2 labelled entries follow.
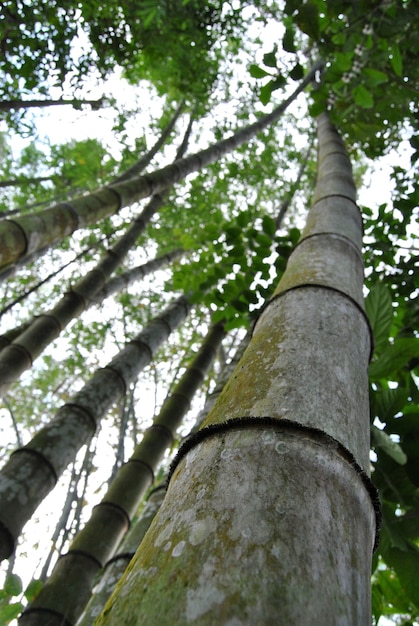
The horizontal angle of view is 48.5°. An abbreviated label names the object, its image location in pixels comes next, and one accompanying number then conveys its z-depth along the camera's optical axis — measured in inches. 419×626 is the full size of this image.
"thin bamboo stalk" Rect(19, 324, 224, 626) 88.0
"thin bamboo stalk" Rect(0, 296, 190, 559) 91.6
